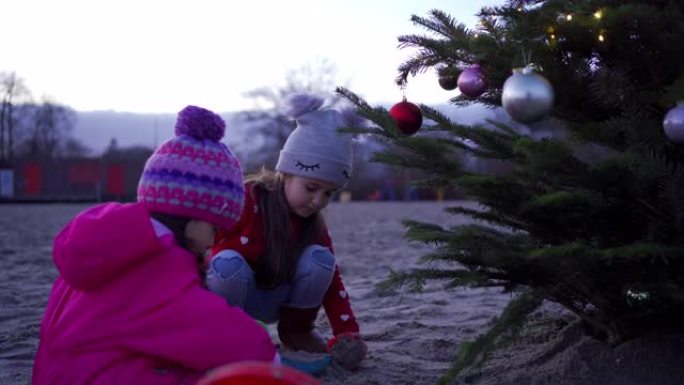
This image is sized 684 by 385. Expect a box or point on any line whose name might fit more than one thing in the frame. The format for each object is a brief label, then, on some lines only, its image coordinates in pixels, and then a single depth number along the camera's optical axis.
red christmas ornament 2.41
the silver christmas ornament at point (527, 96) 1.86
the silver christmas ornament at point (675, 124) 1.74
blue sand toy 2.60
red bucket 1.27
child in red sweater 2.92
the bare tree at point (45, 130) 51.59
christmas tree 1.86
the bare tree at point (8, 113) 48.25
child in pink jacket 1.68
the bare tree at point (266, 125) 51.69
